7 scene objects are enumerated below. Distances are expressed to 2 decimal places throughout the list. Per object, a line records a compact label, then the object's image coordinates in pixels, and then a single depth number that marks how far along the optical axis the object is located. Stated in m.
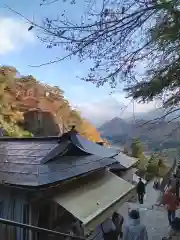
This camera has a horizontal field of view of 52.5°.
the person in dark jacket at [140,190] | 9.98
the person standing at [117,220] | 4.82
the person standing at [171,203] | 6.32
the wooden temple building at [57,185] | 3.09
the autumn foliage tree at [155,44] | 3.56
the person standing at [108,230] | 4.46
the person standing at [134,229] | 3.96
